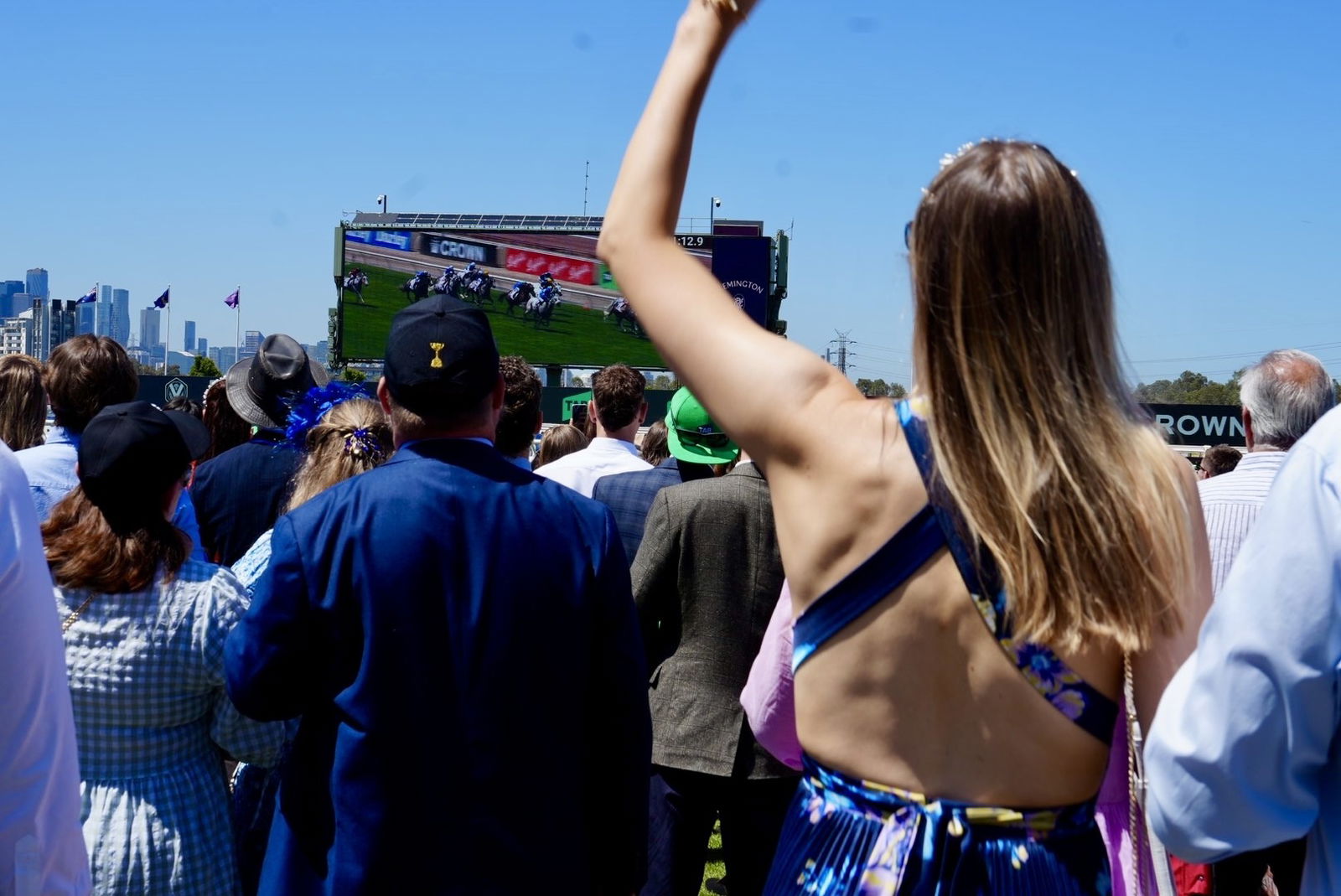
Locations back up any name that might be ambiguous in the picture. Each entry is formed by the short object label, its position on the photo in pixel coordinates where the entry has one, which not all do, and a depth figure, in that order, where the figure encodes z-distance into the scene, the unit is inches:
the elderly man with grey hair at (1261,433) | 173.3
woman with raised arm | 63.3
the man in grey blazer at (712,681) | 156.3
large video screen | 1632.6
